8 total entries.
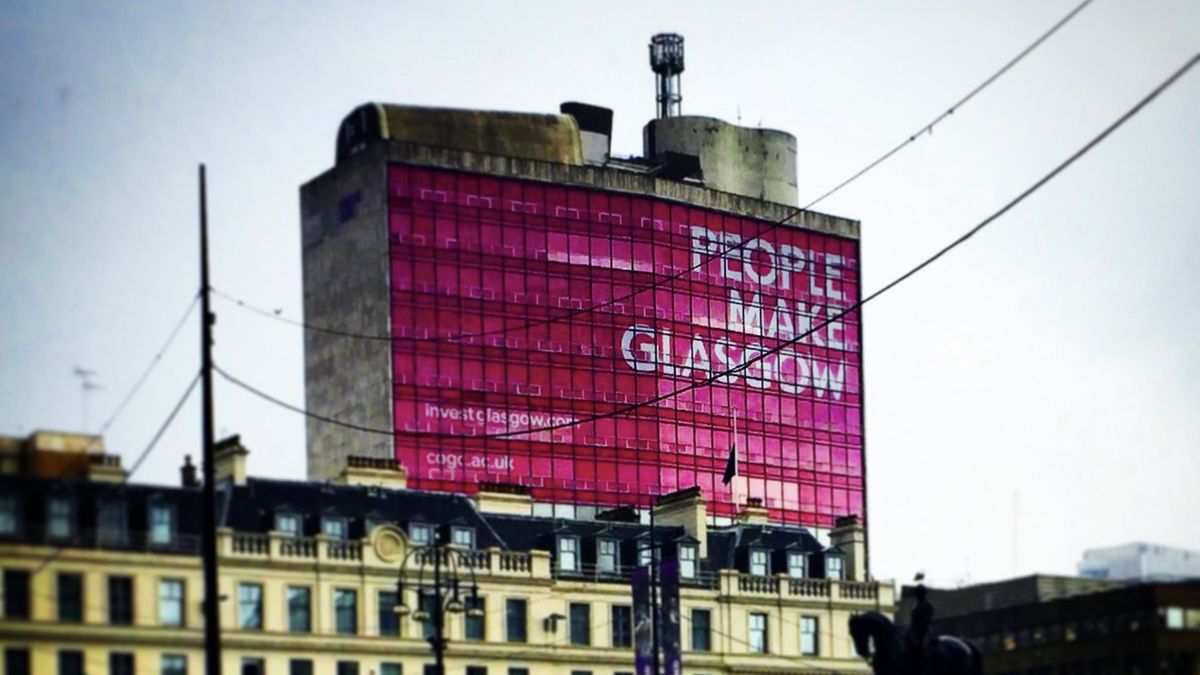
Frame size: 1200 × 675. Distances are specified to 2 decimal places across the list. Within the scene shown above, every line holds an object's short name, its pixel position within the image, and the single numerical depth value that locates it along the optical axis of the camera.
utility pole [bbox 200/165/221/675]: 80.88
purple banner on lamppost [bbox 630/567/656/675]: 124.25
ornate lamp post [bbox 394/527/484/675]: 101.50
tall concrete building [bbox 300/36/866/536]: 172.75
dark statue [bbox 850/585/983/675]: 79.06
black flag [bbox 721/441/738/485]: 141.75
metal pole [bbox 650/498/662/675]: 119.75
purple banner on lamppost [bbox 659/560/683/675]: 122.62
